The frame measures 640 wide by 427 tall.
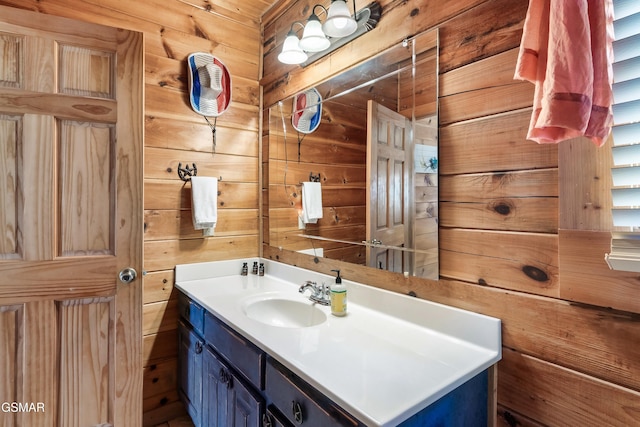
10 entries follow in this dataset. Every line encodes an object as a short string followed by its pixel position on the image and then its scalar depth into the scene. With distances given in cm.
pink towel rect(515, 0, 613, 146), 66
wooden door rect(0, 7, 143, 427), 126
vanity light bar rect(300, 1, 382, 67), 135
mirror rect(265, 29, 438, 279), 116
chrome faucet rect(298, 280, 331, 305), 142
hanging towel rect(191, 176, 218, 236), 178
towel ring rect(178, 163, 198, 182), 181
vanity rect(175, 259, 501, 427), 78
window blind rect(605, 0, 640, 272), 70
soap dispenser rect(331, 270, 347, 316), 129
